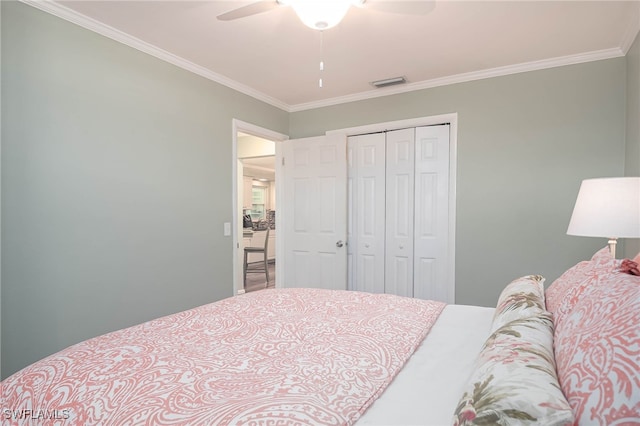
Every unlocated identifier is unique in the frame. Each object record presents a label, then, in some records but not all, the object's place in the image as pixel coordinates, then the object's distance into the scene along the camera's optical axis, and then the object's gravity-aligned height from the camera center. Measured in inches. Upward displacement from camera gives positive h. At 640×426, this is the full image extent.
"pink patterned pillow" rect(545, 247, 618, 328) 44.0 -10.6
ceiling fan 65.7 +39.7
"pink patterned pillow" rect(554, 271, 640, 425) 23.5 -11.6
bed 26.2 -18.8
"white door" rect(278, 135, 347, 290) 144.4 -0.8
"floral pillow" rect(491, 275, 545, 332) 46.4 -13.6
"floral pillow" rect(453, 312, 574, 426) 24.7 -14.2
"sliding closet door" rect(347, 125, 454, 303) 131.0 -0.9
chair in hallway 241.1 -48.7
